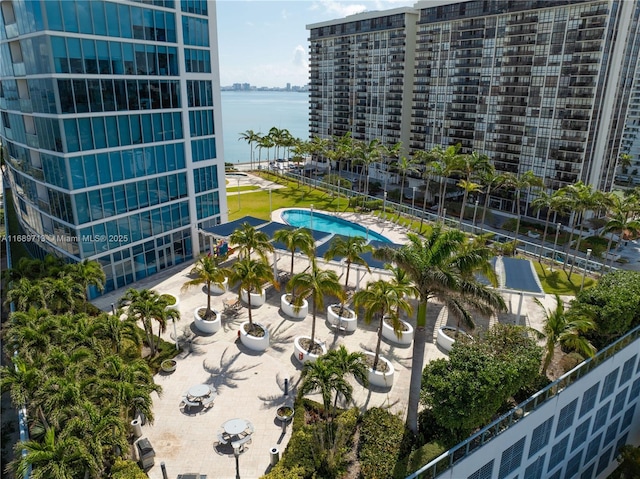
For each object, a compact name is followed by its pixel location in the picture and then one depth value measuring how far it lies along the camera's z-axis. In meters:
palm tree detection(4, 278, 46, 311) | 26.78
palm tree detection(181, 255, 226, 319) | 28.78
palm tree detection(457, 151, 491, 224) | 48.59
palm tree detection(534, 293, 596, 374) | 21.72
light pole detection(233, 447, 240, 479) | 17.56
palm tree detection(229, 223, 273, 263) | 31.62
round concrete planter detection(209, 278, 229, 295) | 36.25
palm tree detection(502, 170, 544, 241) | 52.78
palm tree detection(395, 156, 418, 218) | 61.07
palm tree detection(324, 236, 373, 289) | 31.33
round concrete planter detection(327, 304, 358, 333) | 30.47
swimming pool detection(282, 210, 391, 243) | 52.73
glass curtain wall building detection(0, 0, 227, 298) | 31.17
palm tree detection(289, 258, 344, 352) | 25.61
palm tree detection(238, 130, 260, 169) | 88.06
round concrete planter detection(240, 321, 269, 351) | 28.34
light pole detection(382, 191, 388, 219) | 57.53
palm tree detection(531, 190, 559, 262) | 44.50
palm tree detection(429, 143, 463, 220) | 48.75
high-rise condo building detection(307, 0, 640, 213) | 65.38
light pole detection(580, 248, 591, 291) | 37.33
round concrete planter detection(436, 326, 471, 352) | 28.12
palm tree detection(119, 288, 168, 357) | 25.73
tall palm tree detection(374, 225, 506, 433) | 17.97
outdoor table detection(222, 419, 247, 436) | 20.55
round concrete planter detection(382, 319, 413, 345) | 28.83
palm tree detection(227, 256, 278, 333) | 27.19
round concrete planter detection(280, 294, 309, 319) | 32.19
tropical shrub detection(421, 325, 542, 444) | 17.95
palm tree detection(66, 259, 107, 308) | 29.78
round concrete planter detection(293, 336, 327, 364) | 26.53
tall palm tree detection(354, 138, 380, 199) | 65.38
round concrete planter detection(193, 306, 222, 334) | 30.33
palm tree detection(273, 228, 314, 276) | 32.53
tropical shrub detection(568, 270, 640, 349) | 23.70
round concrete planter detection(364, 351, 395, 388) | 24.61
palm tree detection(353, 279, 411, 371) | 22.77
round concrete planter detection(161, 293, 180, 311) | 32.12
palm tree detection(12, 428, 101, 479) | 15.24
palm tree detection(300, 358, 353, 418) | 19.20
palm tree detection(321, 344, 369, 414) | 19.95
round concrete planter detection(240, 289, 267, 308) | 34.00
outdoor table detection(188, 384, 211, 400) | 23.41
